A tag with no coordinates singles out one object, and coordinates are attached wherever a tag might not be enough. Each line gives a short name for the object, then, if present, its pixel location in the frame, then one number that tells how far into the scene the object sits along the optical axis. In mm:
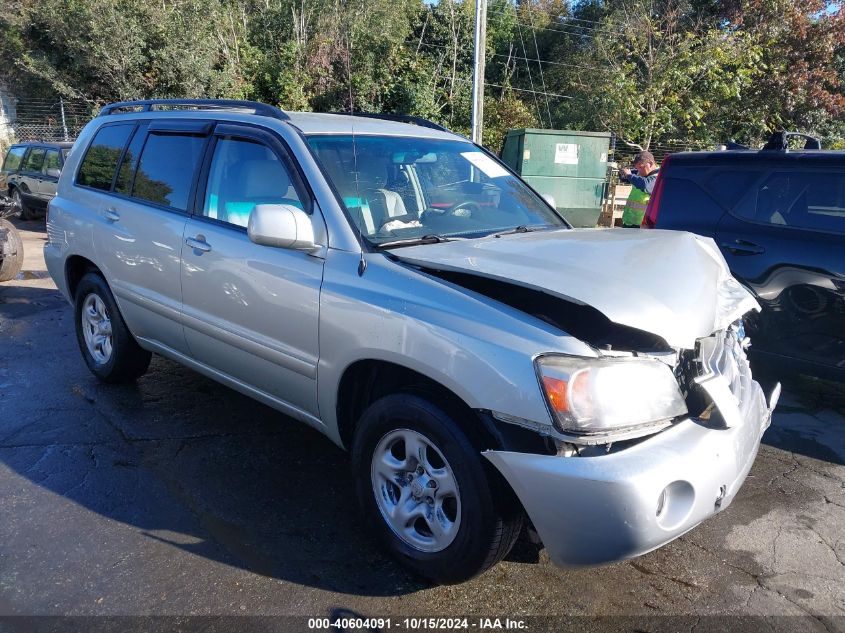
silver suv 2273
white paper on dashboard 4000
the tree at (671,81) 17156
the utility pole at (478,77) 13609
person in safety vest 7711
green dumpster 11609
